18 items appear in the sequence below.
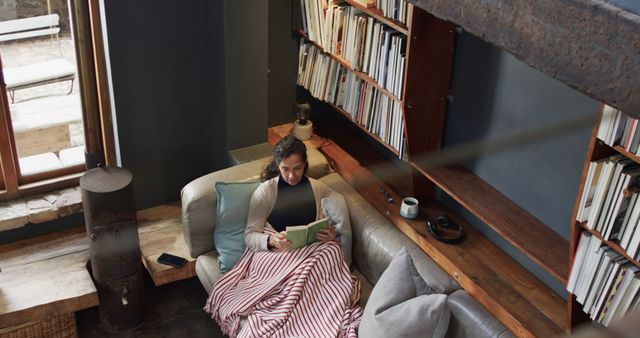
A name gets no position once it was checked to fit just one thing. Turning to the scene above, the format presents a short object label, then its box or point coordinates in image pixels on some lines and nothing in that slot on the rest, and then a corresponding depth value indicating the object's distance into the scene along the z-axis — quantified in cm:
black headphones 322
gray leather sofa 317
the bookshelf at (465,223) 280
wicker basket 326
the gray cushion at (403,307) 275
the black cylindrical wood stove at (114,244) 323
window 336
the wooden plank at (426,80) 301
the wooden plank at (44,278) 326
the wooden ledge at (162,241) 352
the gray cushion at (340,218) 335
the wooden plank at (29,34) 335
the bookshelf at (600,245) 229
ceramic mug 335
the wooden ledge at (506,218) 274
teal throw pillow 334
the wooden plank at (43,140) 363
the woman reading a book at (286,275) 307
